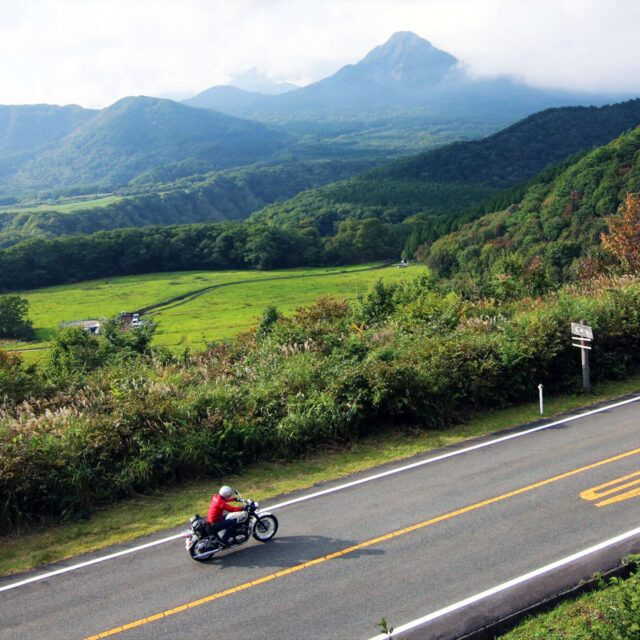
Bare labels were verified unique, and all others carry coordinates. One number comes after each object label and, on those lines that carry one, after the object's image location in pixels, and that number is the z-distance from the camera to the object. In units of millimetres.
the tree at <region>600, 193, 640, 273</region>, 31070
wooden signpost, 16314
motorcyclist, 9961
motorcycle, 9820
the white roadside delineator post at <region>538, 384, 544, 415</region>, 15630
